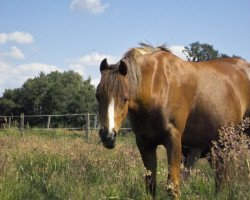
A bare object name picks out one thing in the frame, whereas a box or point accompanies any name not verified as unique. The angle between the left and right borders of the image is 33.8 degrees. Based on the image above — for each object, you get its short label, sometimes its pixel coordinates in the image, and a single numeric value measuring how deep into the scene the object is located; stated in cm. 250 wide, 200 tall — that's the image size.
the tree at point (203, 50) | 6825
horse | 450
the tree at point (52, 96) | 5447
